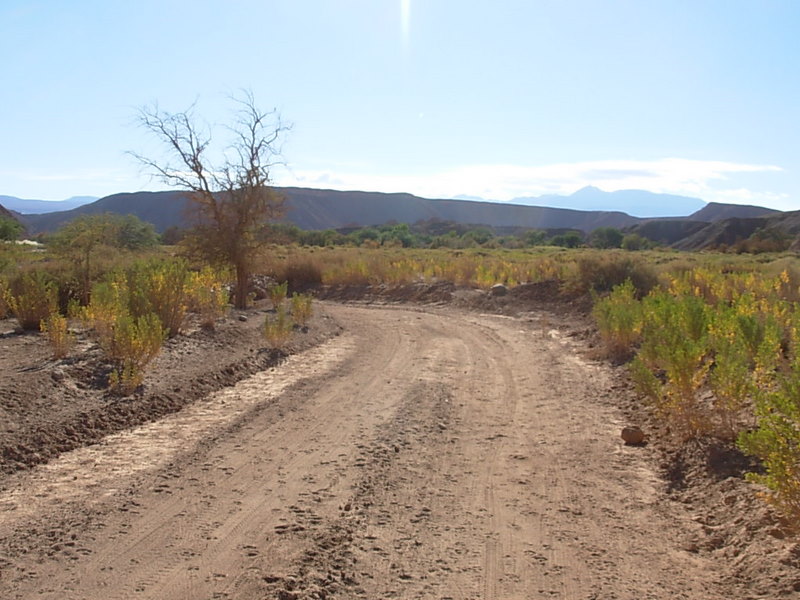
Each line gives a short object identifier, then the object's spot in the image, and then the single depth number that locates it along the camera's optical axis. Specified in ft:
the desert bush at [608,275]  79.25
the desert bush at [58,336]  33.83
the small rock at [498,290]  85.69
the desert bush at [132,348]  30.68
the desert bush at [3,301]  48.42
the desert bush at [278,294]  60.13
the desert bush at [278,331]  44.45
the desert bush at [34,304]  43.21
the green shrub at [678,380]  24.76
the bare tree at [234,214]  64.39
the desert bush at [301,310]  55.72
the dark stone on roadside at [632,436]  26.30
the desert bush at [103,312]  37.52
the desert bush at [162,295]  41.58
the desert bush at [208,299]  48.14
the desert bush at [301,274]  109.60
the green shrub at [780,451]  15.70
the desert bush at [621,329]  43.98
